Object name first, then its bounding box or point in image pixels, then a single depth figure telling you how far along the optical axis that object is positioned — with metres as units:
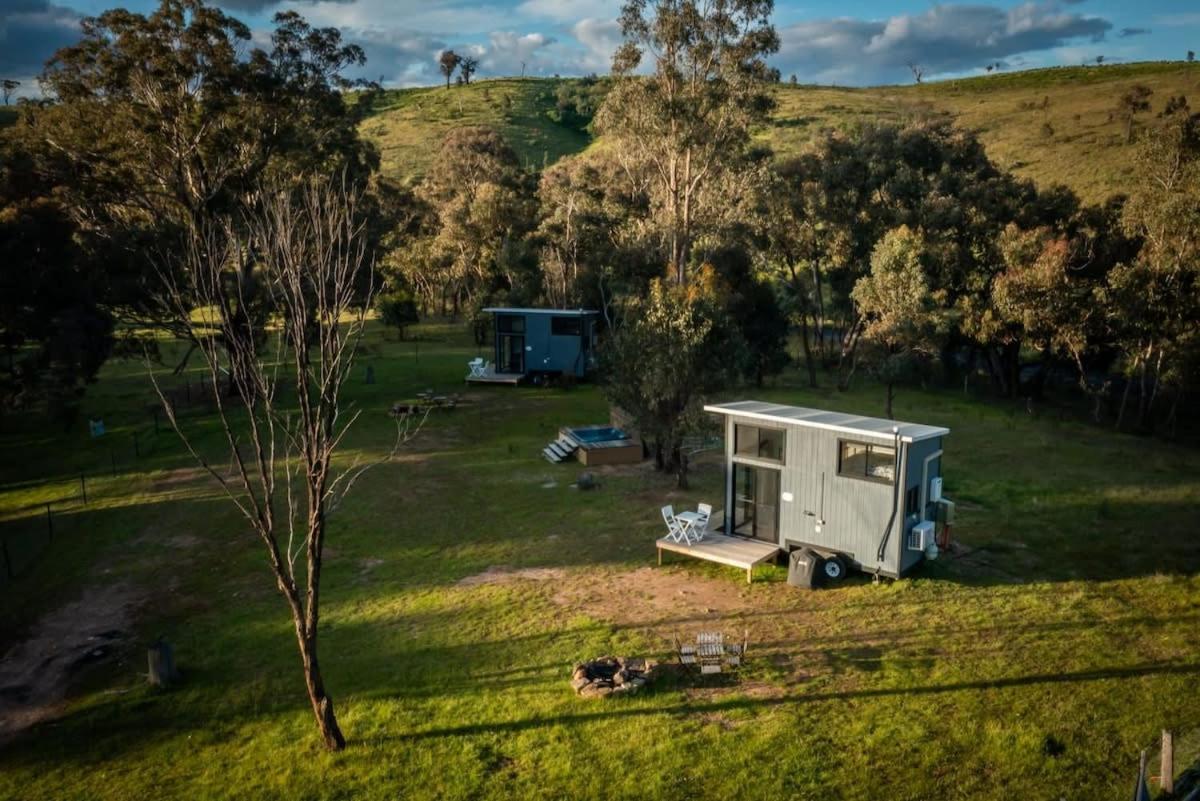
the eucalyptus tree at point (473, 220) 53.41
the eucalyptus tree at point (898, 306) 28.45
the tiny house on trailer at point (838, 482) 14.51
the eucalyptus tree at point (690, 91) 35.19
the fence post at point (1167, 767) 8.59
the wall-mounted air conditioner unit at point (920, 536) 14.59
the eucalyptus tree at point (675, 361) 20.42
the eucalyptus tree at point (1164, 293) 28.94
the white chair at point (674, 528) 16.08
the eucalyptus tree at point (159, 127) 30.41
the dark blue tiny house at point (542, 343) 36.56
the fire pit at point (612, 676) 11.29
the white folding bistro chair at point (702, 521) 16.16
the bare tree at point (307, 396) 8.71
